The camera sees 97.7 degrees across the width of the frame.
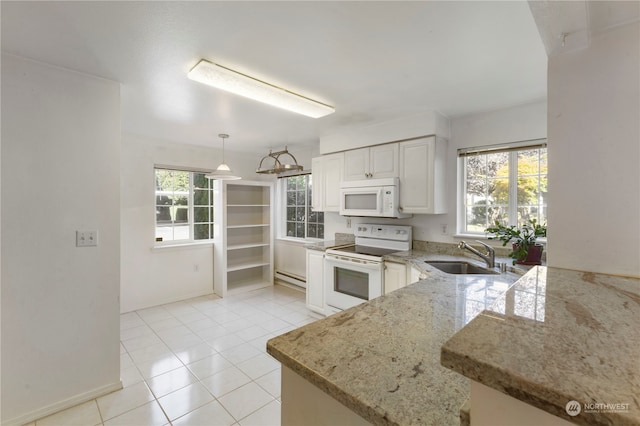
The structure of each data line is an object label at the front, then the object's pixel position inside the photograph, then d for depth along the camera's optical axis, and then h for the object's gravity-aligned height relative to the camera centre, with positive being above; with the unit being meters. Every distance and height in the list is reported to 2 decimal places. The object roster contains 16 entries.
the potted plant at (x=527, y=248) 2.12 -0.28
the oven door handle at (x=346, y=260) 2.93 -0.54
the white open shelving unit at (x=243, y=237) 4.40 -0.45
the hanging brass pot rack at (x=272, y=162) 3.76 +0.84
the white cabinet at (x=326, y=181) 3.63 +0.40
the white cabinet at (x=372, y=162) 3.07 +0.57
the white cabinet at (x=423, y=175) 2.80 +0.37
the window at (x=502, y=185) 2.59 +0.25
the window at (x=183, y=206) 4.14 +0.08
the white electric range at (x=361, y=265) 2.91 -0.60
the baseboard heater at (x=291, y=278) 4.68 -1.17
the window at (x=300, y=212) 4.66 -0.02
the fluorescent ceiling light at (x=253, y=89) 1.89 +0.94
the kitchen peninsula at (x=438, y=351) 0.44 -0.45
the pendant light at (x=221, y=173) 3.55 +0.48
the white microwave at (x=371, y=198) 3.01 +0.15
